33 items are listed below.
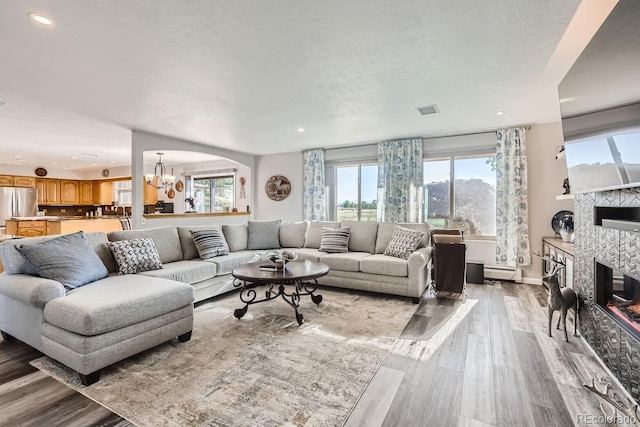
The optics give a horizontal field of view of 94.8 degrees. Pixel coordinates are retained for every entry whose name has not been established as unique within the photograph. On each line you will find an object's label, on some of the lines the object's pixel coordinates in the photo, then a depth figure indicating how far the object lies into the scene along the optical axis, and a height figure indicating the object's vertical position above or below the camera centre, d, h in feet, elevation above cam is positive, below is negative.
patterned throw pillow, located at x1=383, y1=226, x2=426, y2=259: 13.38 -1.49
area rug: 5.63 -3.87
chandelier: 22.53 +2.79
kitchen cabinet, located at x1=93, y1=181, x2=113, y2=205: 31.07 +1.71
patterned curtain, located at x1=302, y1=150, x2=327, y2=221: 21.24 +1.67
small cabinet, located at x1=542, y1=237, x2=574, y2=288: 10.51 -1.83
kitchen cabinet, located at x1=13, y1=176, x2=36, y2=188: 26.48 +2.45
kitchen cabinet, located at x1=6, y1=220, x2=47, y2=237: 22.89 -1.57
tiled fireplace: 5.97 -1.84
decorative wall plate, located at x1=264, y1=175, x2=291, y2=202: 22.92 +1.76
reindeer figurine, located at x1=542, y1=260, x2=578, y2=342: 8.66 -2.61
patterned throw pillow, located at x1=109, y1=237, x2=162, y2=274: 10.09 -1.66
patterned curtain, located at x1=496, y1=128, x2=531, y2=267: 15.23 +0.58
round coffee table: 9.64 -2.22
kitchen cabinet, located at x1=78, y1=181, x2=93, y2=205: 31.65 +1.76
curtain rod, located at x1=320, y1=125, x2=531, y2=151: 15.26 +4.43
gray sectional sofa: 6.54 -2.49
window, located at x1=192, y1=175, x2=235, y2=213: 27.50 +1.53
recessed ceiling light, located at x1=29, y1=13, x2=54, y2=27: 6.46 +4.24
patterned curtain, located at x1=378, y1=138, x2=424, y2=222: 17.76 +1.84
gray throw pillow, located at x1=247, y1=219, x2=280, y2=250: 16.46 -1.48
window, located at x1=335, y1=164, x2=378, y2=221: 20.35 +1.27
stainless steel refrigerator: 24.26 +0.50
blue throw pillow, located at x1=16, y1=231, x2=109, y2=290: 7.65 -1.41
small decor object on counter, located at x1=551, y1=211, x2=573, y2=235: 14.35 -0.38
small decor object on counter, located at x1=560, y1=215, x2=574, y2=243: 12.79 -0.77
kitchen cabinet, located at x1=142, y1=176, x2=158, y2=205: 28.55 +1.36
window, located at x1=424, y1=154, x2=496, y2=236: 16.78 +1.03
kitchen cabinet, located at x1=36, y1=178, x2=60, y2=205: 28.17 +1.73
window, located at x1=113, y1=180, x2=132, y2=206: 30.40 +1.63
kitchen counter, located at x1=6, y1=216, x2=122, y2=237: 21.58 -1.31
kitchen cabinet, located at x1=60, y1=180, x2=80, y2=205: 30.04 +1.69
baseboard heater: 15.60 -3.35
